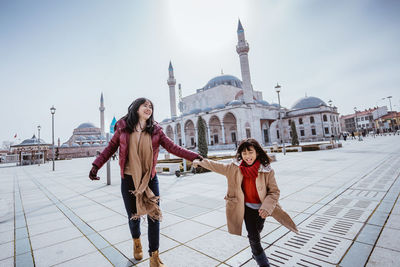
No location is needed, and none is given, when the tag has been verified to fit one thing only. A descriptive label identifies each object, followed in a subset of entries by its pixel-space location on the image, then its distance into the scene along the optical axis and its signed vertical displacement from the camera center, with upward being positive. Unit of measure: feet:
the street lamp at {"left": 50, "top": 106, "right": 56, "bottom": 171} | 58.49 +12.97
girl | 6.69 -1.55
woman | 7.11 -0.26
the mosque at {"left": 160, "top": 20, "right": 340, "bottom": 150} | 114.62 +20.39
